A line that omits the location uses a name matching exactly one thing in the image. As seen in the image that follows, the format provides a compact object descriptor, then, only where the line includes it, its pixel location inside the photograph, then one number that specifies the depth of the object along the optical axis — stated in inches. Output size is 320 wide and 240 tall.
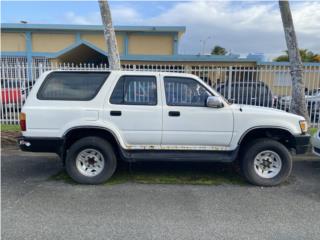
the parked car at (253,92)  366.9
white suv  174.4
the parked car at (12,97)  364.8
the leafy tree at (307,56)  1609.0
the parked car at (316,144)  208.8
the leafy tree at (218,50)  2315.5
